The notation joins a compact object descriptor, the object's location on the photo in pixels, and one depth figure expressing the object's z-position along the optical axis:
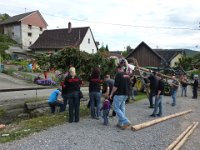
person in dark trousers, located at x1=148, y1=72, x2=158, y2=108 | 7.83
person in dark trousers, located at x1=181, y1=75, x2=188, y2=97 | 12.46
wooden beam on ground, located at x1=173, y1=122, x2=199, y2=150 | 4.07
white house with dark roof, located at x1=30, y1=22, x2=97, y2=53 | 29.57
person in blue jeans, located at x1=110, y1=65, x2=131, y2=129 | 4.95
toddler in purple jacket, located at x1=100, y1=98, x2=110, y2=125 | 5.22
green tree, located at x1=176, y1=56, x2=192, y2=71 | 30.61
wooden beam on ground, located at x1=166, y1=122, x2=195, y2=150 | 3.99
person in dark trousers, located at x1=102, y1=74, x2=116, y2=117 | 6.08
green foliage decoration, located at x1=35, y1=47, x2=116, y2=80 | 6.46
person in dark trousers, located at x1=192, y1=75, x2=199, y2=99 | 11.95
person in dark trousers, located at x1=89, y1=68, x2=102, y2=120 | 5.70
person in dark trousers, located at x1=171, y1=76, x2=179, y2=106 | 8.96
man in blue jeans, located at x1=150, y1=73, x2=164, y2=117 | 6.45
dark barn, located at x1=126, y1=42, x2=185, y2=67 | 29.70
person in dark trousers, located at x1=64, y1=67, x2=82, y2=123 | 5.20
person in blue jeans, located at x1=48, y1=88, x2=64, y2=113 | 6.65
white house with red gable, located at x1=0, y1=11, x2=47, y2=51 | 35.97
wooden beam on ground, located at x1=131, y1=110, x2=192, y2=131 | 4.97
